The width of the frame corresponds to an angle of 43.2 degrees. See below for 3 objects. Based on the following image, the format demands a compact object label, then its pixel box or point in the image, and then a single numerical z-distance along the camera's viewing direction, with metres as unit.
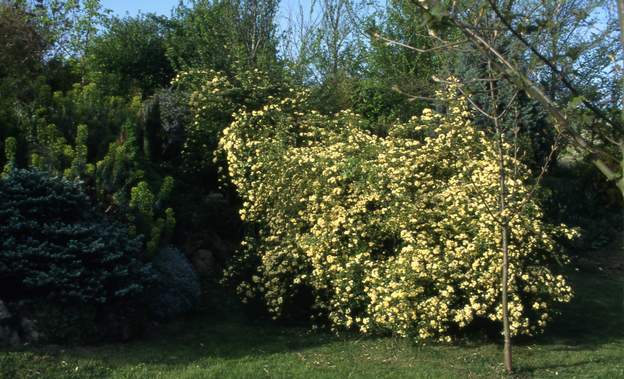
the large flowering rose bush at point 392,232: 7.59
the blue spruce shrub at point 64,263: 7.07
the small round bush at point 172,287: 8.11
